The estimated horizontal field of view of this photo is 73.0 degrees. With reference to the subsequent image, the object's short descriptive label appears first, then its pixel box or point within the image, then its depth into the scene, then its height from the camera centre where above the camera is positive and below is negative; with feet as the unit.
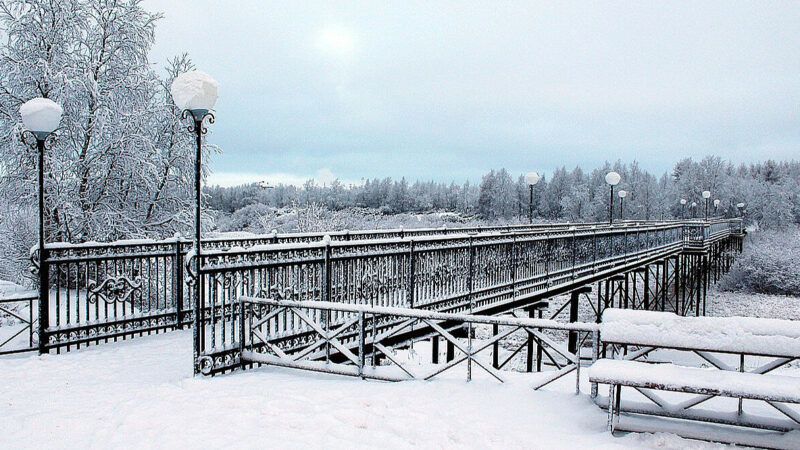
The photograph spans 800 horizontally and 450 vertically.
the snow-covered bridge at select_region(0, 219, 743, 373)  23.02 -3.77
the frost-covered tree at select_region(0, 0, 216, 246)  55.72 +9.70
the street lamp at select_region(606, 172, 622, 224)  80.33 +5.10
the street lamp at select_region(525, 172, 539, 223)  79.61 +4.93
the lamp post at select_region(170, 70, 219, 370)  22.03 +4.50
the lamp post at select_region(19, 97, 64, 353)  24.94 +3.78
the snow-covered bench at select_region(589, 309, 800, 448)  15.33 -4.83
